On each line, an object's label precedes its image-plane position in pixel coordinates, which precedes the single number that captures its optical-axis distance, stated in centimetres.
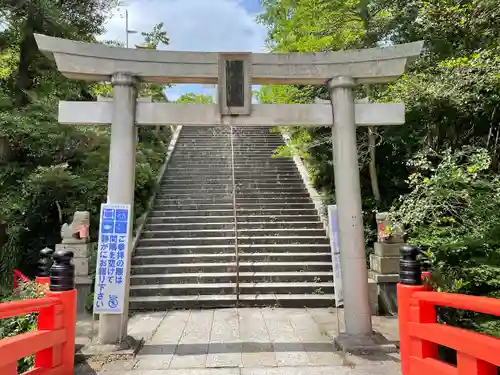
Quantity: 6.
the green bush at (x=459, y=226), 414
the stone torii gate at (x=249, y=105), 498
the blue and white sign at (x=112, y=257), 476
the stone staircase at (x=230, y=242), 740
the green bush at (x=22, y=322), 509
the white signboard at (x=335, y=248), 525
